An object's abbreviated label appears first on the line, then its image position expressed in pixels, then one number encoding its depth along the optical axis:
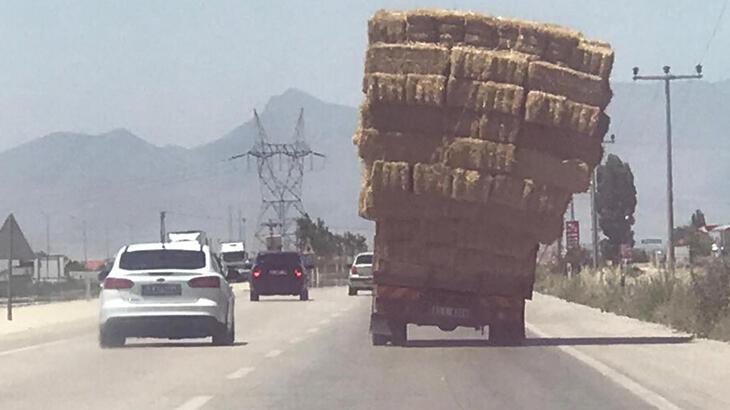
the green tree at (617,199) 163.00
